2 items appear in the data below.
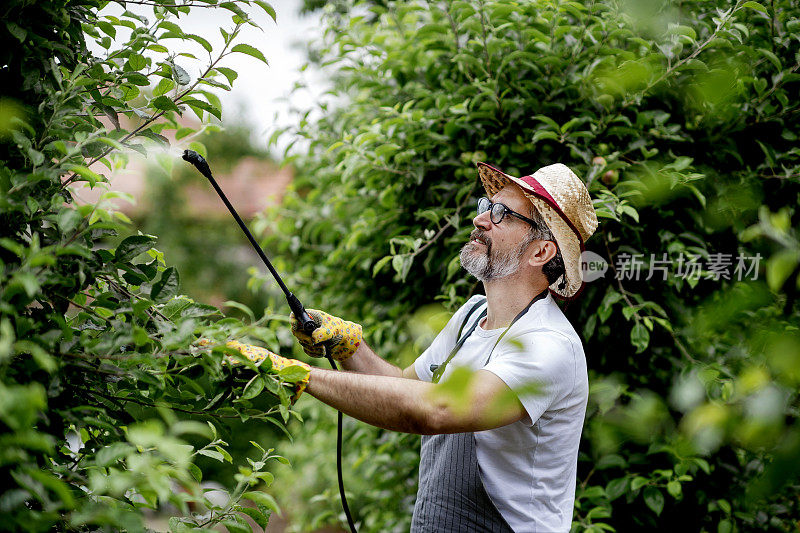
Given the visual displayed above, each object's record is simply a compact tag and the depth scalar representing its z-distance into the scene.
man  5.62
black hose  5.89
